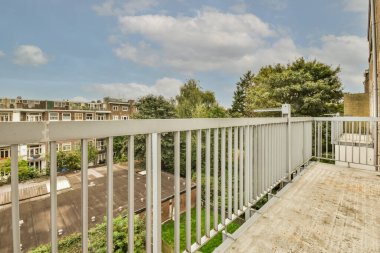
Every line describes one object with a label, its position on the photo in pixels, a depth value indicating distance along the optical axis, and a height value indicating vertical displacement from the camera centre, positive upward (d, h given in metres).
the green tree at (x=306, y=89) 14.30 +2.40
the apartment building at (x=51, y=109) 22.86 +1.90
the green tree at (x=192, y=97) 27.45 +3.89
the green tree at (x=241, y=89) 30.83 +5.24
